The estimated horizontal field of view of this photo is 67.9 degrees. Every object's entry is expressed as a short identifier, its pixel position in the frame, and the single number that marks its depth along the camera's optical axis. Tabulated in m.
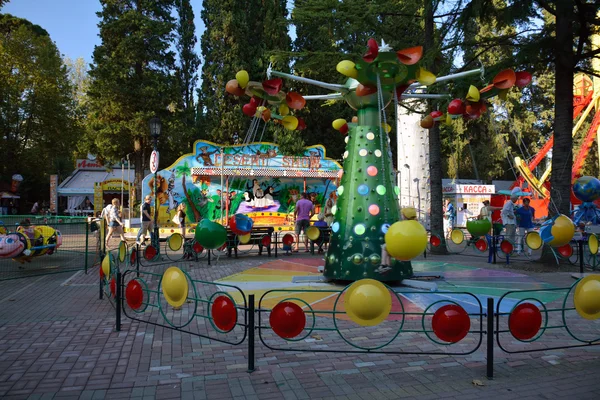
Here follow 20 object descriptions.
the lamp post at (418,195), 16.67
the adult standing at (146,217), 12.71
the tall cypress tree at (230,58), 24.67
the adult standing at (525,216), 11.65
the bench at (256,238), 11.77
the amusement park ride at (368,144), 6.32
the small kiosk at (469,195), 21.80
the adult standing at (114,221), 12.05
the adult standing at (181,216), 14.38
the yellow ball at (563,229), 6.19
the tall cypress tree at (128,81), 23.06
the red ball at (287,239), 11.92
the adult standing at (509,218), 11.70
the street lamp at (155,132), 11.72
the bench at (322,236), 12.41
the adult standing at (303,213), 12.24
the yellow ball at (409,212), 5.82
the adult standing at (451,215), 19.83
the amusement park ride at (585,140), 26.28
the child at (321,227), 12.41
